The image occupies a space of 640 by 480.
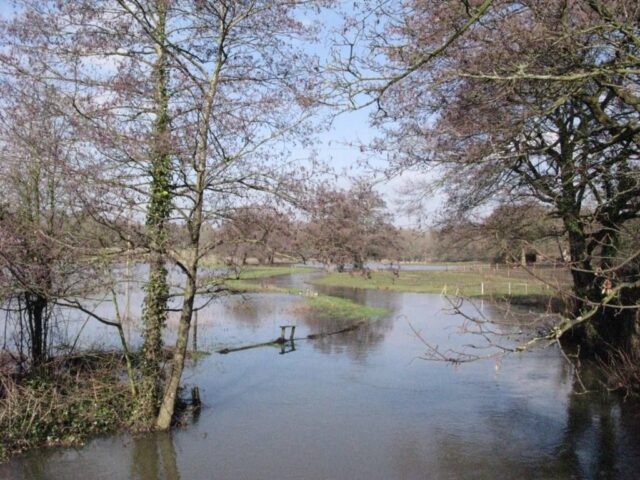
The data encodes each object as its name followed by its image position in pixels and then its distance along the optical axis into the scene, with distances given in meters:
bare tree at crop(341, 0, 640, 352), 6.64
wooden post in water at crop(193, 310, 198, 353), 17.89
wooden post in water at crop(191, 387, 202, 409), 11.85
